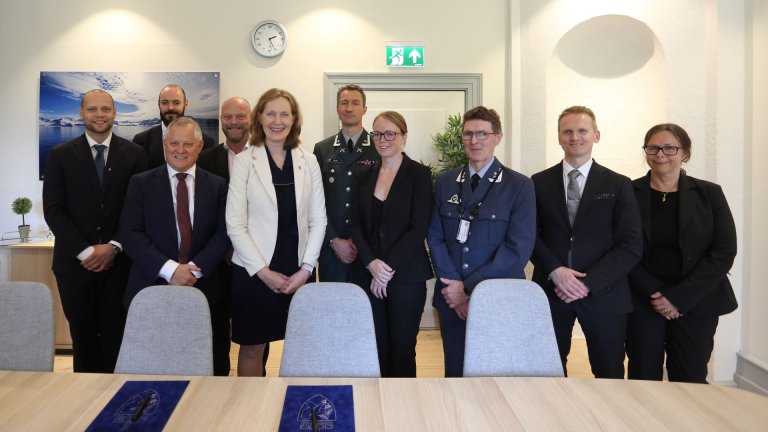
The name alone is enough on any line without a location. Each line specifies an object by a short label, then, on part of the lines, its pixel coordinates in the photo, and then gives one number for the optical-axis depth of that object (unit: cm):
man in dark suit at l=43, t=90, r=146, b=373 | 257
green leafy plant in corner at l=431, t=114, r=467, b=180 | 425
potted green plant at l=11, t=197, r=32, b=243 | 401
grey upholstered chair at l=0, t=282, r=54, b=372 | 175
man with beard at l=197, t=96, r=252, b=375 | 270
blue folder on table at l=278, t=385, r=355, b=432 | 124
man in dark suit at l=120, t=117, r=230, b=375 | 237
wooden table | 125
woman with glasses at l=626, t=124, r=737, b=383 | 235
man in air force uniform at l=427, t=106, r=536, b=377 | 227
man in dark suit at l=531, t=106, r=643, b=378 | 227
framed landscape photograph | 431
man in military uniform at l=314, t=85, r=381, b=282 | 271
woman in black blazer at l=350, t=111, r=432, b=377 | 240
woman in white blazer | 240
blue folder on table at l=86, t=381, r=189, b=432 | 123
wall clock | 429
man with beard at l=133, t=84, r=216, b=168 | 302
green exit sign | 432
